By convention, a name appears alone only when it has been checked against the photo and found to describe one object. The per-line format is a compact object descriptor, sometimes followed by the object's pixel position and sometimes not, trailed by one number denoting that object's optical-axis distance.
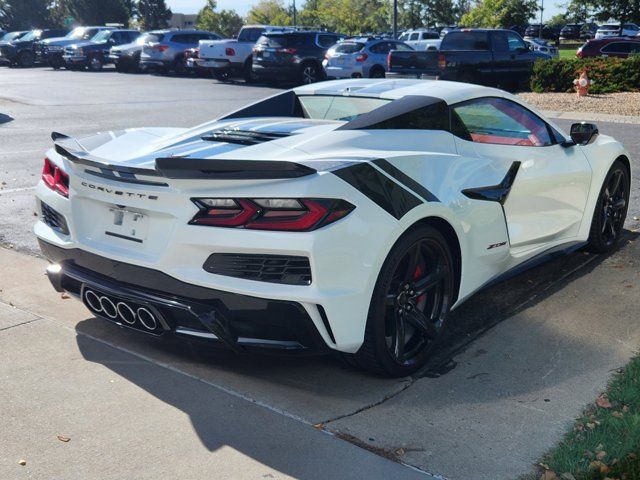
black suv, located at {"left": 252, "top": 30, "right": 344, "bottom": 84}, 24.48
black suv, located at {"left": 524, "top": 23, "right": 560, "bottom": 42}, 63.53
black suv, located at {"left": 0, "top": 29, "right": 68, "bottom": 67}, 39.44
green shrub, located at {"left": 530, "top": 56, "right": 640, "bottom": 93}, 20.55
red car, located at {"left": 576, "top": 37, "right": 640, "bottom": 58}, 30.06
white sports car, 3.66
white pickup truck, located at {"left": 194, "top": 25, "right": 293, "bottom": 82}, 27.20
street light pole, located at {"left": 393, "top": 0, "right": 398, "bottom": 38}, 40.20
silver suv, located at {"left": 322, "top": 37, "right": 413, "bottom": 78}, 24.23
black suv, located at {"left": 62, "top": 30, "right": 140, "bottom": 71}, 35.84
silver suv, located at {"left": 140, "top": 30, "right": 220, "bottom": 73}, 31.62
